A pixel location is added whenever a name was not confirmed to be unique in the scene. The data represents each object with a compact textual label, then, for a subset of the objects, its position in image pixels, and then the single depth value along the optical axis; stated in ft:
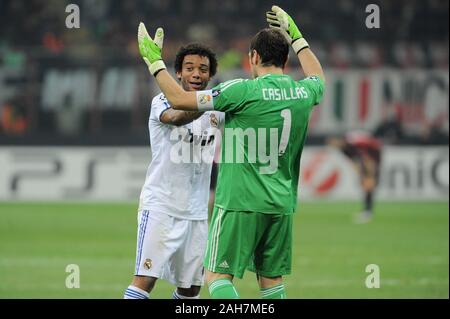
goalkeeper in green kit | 40.45
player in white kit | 44.70
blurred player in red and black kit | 117.60
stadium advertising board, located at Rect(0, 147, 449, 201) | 126.62
